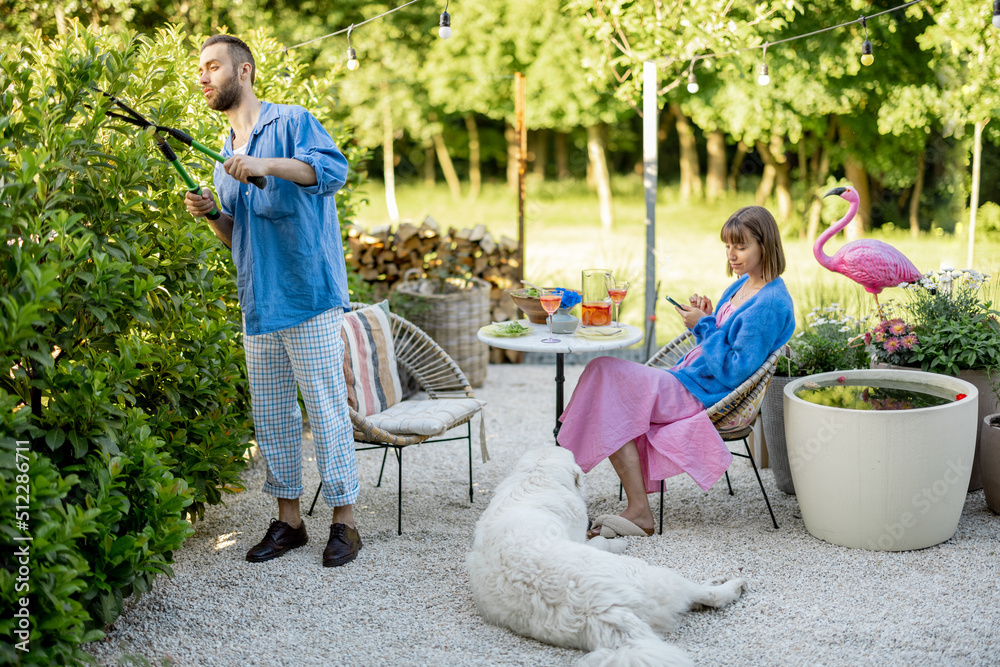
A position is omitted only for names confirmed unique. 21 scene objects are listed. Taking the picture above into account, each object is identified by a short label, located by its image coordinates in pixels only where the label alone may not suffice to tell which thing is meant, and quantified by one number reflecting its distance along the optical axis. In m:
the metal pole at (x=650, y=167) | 5.87
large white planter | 3.08
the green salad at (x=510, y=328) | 3.68
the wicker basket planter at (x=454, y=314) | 5.68
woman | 3.34
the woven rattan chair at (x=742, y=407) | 3.34
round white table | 3.40
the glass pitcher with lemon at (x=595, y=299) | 3.70
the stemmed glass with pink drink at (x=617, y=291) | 3.68
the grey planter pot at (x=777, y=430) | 3.81
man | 2.91
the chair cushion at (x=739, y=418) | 3.42
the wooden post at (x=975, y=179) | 7.98
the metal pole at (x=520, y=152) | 6.44
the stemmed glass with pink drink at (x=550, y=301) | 3.51
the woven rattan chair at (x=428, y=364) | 4.10
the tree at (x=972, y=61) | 7.76
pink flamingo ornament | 4.11
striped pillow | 3.67
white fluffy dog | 2.41
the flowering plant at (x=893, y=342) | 3.71
